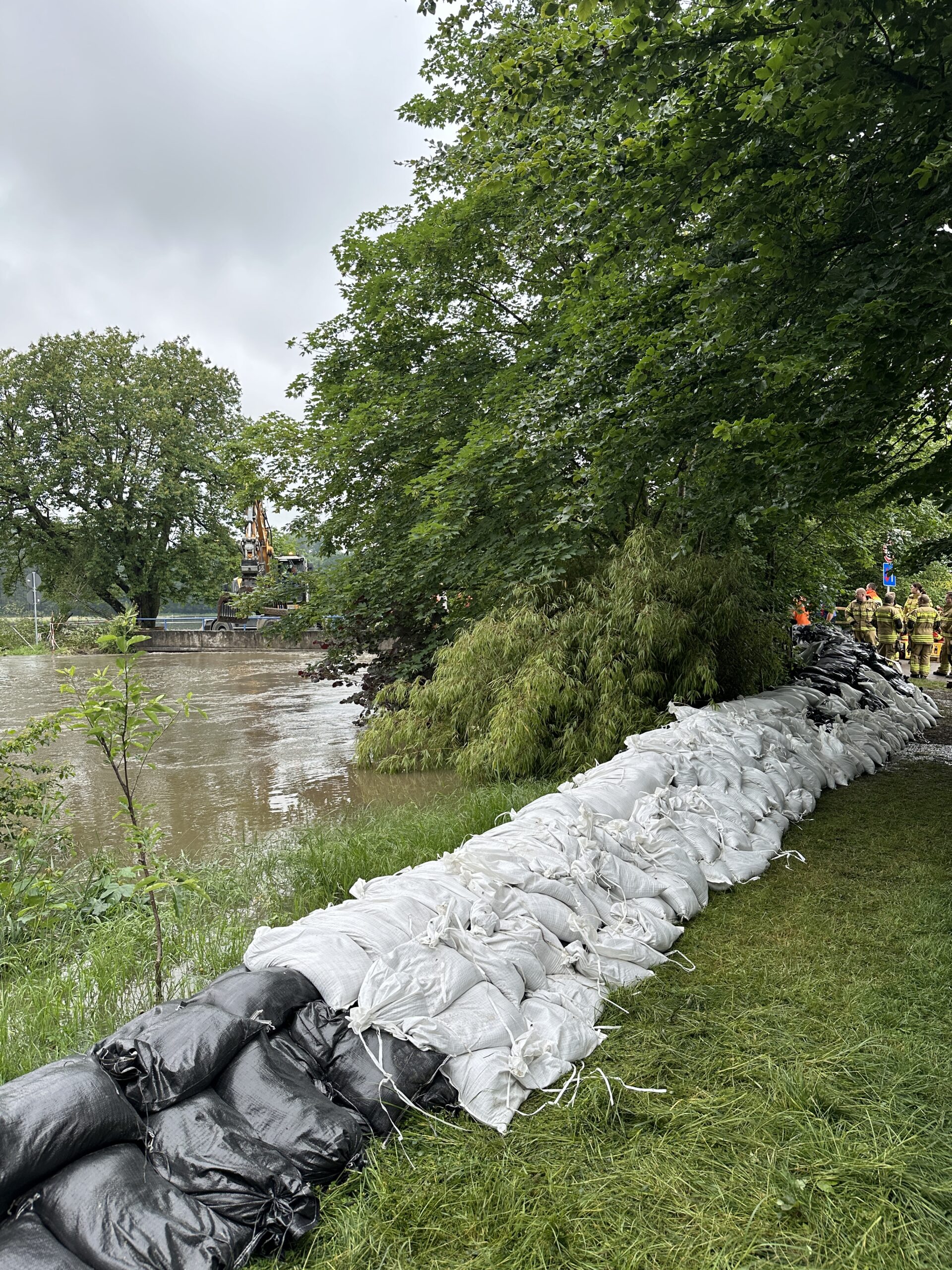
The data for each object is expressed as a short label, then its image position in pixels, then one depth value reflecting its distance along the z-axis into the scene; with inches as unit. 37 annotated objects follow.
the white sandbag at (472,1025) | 83.2
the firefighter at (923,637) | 542.9
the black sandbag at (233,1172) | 64.0
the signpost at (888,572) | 564.4
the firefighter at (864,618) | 625.3
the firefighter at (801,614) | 481.1
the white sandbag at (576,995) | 98.4
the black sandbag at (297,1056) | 77.2
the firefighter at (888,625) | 562.3
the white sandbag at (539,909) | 106.0
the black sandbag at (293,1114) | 70.0
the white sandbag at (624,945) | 112.1
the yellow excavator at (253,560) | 1179.3
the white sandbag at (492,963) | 93.8
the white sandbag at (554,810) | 135.3
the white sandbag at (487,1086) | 81.3
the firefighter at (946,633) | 563.5
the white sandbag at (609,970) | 107.4
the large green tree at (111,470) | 1146.7
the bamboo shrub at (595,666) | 240.8
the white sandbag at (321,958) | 83.7
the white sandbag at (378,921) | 91.2
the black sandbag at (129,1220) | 57.4
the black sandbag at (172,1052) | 69.8
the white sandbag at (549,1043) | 86.1
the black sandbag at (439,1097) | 81.1
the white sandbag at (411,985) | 82.1
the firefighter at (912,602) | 535.8
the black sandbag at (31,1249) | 55.2
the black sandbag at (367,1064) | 77.6
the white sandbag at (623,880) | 125.0
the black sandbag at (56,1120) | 59.0
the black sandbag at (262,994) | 79.0
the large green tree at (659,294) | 146.3
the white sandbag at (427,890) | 100.9
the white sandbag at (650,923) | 119.6
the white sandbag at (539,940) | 102.5
